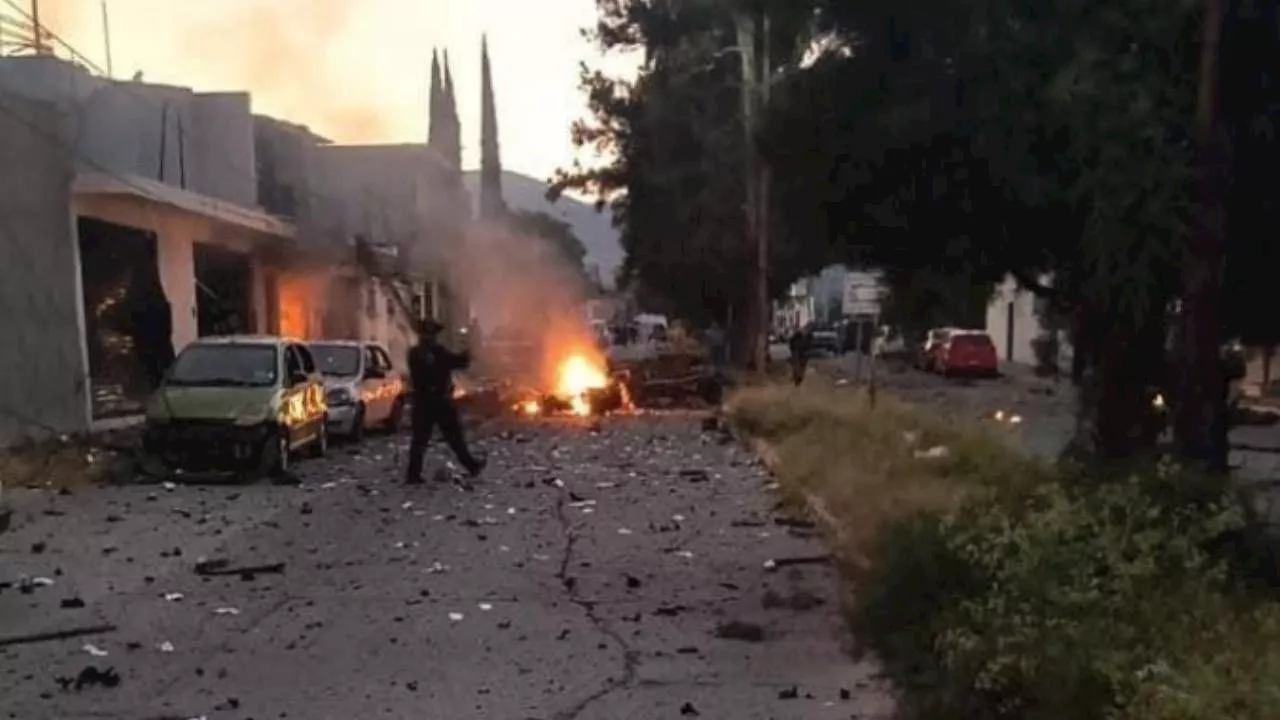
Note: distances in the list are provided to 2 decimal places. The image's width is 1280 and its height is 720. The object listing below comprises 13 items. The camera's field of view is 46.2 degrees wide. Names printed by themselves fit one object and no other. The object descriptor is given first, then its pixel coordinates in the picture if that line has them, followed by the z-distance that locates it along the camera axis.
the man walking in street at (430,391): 17.36
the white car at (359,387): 23.27
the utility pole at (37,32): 28.23
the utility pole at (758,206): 28.92
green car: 17.70
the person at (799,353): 34.91
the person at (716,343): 49.28
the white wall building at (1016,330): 55.81
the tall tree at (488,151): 117.56
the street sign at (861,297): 20.27
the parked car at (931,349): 51.59
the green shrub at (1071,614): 4.35
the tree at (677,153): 38.34
